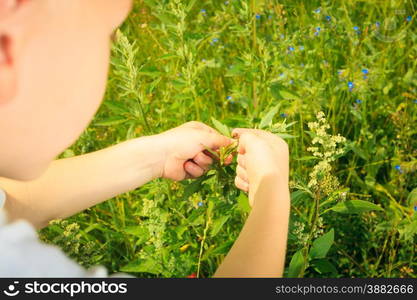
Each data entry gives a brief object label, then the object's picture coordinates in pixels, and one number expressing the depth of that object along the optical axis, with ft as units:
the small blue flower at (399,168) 4.17
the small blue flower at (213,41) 4.81
